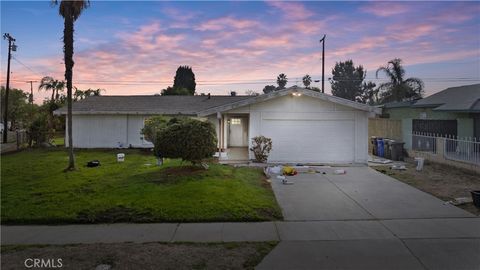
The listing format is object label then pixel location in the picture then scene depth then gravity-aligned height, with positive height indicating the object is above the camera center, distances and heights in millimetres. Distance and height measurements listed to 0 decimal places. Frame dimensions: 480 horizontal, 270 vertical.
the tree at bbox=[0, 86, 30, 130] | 41397 +3321
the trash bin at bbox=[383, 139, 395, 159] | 17369 -631
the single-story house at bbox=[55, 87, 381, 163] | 15680 +578
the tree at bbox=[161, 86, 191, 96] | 34938 +4547
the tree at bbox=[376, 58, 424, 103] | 29047 +4570
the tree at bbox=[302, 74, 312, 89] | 69262 +11352
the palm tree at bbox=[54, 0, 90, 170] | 12305 +3945
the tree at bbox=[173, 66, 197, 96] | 44375 +7472
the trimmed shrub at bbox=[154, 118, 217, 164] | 11539 -208
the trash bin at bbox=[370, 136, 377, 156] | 19188 -524
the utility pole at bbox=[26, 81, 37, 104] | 52000 +5784
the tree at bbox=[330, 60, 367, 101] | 60844 +10010
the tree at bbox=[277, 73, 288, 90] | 74312 +12196
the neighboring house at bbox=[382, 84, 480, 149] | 16578 +1203
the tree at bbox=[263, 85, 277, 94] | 73181 +10376
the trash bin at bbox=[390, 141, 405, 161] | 16875 -754
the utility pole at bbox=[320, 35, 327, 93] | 29656 +6567
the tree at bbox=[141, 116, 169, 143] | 16922 +437
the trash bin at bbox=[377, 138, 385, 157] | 18192 -636
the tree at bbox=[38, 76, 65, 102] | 40688 +6030
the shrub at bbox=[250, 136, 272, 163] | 15484 -539
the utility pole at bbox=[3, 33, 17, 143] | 26703 +6437
